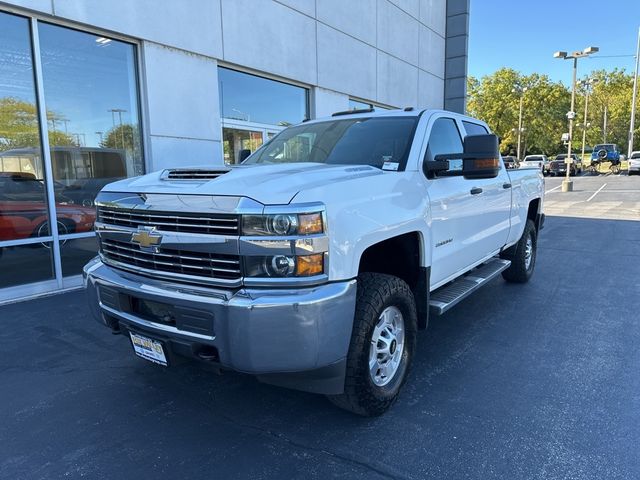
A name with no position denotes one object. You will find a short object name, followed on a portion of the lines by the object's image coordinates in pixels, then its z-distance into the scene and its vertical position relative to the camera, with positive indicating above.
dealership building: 5.95 +1.23
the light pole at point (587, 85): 70.71 +12.27
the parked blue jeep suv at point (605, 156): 41.16 +0.69
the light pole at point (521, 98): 57.10 +8.14
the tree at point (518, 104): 59.53 +7.76
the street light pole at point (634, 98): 43.31 +6.15
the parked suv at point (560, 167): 38.72 -0.16
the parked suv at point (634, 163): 34.81 +0.02
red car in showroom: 5.86 -0.41
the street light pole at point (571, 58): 20.95 +4.86
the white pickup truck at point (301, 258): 2.40 -0.51
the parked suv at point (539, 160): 39.88 +0.46
